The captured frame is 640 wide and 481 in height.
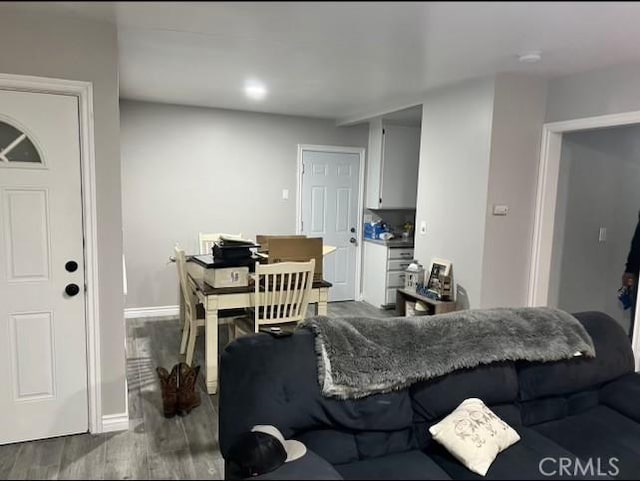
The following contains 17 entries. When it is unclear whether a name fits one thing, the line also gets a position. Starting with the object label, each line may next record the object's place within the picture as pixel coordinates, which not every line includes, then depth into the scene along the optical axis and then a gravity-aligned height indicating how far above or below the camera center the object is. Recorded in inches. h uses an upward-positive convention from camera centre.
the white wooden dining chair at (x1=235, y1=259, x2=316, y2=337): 124.5 -26.4
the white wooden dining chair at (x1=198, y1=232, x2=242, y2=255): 187.9 -18.9
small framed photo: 150.3 -22.5
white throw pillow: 68.9 -35.8
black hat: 56.5 -32.3
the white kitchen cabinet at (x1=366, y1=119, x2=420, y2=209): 216.1 +17.9
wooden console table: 147.0 -33.2
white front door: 94.0 -16.8
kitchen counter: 210.9 -18.7
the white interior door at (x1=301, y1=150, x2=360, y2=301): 221.3 -4.2
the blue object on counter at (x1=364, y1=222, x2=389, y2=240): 224.0 -13.7
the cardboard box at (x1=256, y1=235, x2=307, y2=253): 135.1 -13.9
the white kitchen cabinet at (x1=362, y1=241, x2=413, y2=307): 212.2 -31.7
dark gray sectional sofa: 67.6 -35.2
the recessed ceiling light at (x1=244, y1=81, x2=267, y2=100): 149.6 +37.1
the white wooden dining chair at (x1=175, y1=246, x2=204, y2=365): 141.0 -33.9
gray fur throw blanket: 73.1 -24.5
